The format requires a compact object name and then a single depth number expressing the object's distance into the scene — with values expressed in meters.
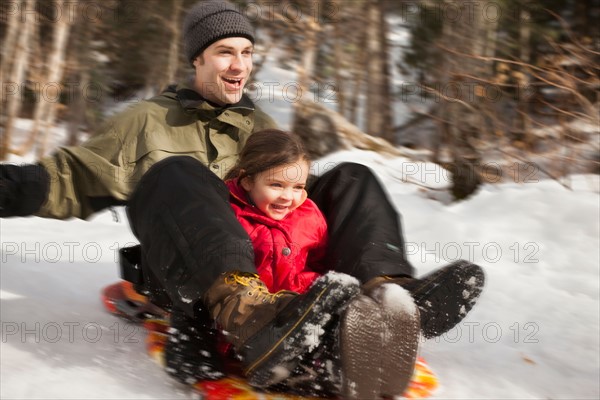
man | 1.56
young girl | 1.93
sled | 1.69
